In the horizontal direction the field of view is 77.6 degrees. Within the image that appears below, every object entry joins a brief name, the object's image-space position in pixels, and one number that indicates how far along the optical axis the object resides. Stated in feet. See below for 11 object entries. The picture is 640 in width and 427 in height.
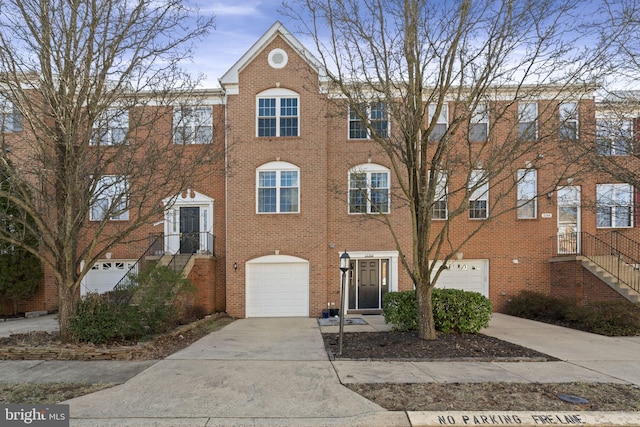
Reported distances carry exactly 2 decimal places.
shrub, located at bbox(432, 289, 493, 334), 31.71
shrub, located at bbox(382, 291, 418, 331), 32.24
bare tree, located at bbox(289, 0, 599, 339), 26.86
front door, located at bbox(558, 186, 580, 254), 50.16
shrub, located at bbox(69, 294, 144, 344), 27.07
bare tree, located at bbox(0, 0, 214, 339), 26.58
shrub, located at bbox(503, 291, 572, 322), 42.68
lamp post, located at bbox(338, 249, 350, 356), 26.30
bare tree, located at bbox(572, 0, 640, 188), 29.71
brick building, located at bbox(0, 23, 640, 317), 47.21
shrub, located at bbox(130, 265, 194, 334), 30.55
